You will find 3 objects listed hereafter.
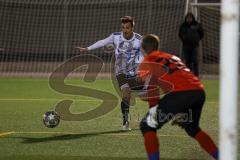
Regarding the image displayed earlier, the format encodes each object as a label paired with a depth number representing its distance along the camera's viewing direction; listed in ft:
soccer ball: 64.34
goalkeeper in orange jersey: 40.63
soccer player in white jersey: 64.18
